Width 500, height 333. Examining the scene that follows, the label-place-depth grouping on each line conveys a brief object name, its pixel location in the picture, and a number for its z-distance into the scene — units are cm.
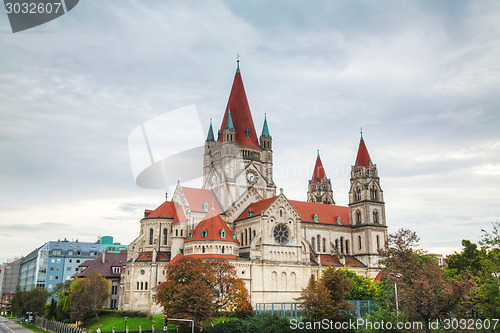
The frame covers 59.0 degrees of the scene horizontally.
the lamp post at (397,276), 4310
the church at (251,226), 7294
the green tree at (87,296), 7025
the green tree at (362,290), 7162
